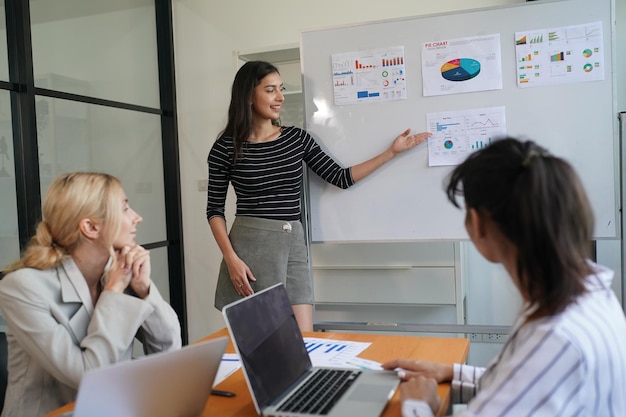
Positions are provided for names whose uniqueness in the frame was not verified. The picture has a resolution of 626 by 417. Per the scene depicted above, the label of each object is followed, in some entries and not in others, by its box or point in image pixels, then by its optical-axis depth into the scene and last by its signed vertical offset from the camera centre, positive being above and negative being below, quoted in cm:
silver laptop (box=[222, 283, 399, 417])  111 -40
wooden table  116 -45
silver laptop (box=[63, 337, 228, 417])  94 -34
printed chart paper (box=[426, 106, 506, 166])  246 +20
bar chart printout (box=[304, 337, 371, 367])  145 -45
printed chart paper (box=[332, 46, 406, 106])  258 +48
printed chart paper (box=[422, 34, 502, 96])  244 +48
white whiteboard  234 +25
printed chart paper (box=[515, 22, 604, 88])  233 +48
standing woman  246 -2
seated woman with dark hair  86 -19
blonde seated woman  124 -24
